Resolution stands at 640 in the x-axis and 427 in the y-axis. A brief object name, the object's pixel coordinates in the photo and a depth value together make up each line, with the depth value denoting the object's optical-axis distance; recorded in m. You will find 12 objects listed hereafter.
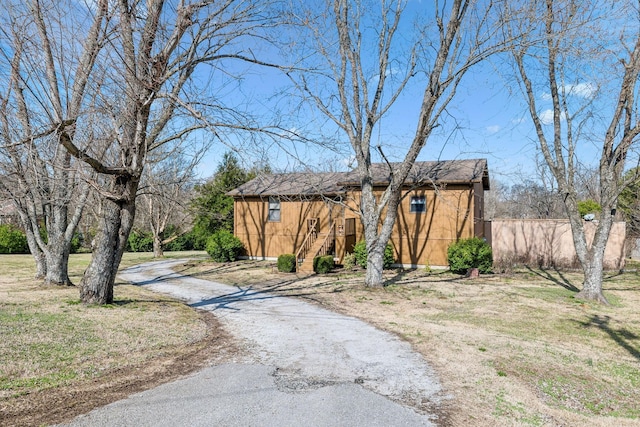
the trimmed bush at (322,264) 16.38
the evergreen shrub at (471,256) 16.11
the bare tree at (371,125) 11.95
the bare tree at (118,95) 6.73
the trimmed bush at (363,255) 17.12
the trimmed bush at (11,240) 26.39
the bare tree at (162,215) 19.70
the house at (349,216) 17.67
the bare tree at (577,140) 10.84
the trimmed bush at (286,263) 16.62
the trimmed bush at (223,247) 20.80
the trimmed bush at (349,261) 17.50
